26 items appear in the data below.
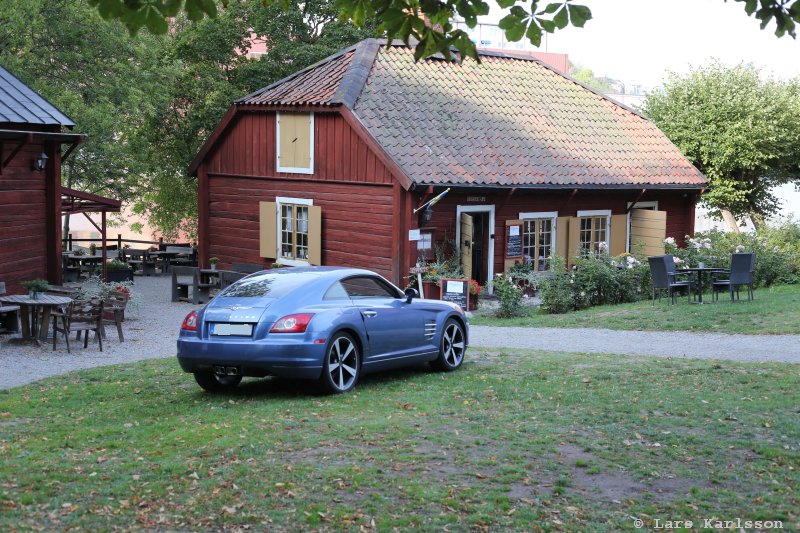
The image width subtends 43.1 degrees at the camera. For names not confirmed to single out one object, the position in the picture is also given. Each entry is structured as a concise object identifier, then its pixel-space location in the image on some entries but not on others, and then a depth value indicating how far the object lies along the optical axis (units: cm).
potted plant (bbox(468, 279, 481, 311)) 2252
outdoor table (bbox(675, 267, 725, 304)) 2020
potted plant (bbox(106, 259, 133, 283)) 2836
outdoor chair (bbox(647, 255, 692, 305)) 2033
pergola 2239
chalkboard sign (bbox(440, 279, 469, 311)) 2217
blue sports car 1015
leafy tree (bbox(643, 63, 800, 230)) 3697
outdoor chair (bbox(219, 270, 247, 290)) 2441
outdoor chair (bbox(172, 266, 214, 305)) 2470
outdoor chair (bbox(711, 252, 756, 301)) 2020
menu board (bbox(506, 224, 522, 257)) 2547
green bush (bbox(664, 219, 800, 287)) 2444
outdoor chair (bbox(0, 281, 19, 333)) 1714
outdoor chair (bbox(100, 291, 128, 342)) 1675
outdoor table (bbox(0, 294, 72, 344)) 1603
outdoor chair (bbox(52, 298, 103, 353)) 1577
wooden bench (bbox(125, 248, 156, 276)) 3466
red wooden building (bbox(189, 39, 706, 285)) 2378
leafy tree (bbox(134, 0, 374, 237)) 3506
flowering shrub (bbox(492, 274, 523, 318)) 2097
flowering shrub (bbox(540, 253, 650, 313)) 2175
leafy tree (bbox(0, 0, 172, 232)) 2816
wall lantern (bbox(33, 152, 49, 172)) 1927
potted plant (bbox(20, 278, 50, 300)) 1644
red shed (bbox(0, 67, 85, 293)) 1877
